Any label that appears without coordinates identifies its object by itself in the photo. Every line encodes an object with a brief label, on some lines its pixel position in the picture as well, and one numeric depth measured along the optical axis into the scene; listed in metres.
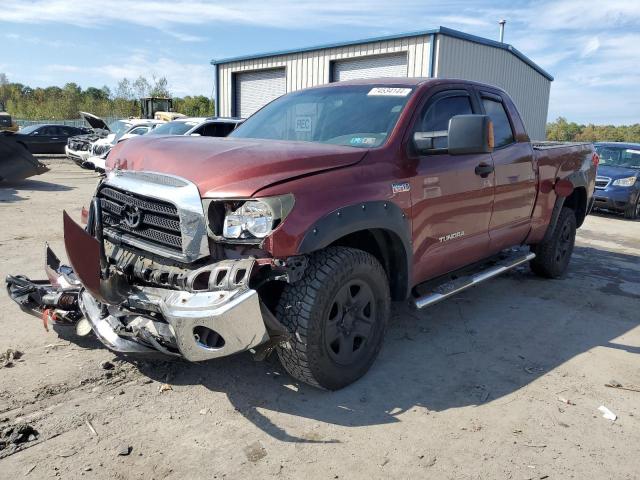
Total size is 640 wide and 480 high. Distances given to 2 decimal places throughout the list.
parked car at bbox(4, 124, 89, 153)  23.88
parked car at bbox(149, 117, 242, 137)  12.58
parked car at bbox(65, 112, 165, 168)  16.23
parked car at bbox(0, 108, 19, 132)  25.60
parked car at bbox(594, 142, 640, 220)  12.24
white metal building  15.82
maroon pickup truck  2.97
